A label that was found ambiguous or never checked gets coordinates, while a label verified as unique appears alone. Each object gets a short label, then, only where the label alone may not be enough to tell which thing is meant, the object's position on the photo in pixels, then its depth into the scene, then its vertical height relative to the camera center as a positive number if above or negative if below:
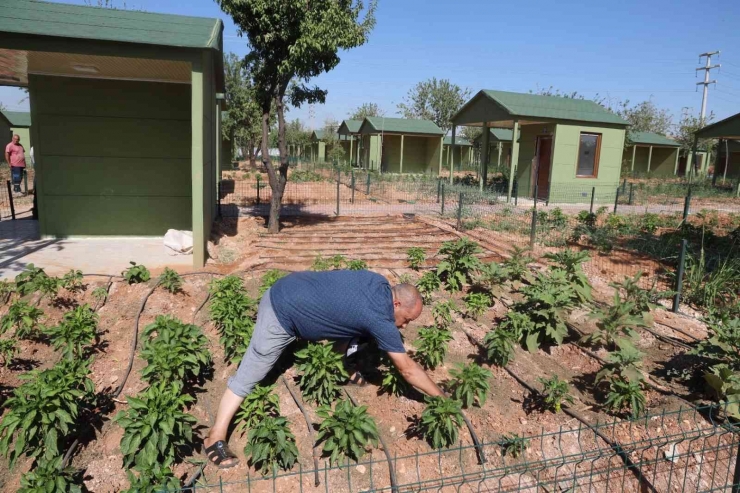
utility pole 44.08 +8.81
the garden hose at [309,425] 3.56 -2.03
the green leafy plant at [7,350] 4.80 -1.85
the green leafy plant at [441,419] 3.69 -1.78
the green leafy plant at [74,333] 4.83 -1.70
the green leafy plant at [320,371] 4.19 -1.68
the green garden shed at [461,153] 39.59 +1.14
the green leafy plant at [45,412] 3.40 -1.74
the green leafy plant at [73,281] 6.23 -1.55
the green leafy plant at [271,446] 3.53 -1.93
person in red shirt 14.46 -0.33
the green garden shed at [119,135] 7.80 +0.30
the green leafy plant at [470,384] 4.20 -1.72
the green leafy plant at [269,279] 6.03 -1.40
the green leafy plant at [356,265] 6.92 -1.33
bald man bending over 3.63 -1.12
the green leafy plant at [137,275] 6.60 -1.51
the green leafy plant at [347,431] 3.50 -1.79
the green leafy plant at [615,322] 5.39 -1.50
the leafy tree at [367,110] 62.56 +6.32
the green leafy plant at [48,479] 2.89 -1.83
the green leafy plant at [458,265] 7.08 -1.31
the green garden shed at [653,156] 33.53 +1.33
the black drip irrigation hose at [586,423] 3.74 -2.01
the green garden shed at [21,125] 31.06 +1.41
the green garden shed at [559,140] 18.28 +1.17
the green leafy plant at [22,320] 5.12 -1.68
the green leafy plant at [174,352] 4.25 -1.64
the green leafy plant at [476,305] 6.45 -1.66
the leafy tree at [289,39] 9.22 +2.19
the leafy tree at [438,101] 51.22 +6.39
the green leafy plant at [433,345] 4.93 -1.67
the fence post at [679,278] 6.87 -1.32
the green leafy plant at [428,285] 6.77 -1.55
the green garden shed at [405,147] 31.89 +1.16
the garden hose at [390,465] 3.40 -2.01
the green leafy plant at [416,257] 7.97 -1.39
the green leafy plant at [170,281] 6.45 -1.54
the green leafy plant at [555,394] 4.42 -1.87
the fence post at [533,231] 9.72 -1.11
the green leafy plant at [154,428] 3.38 -1.79
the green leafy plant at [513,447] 3.90 -2.07
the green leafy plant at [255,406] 3.94 -1.85
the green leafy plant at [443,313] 5.94 -1.66
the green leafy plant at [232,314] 4.95 -1.59
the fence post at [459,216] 11.31 -1.04
